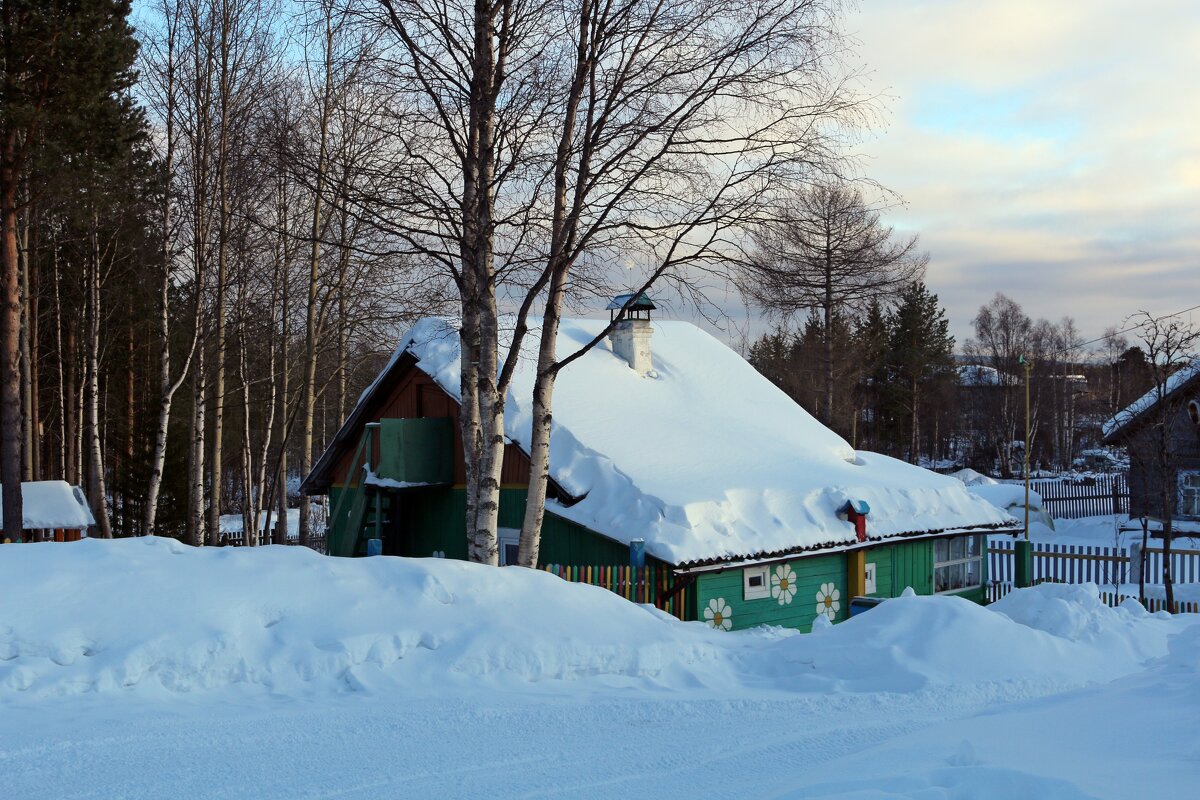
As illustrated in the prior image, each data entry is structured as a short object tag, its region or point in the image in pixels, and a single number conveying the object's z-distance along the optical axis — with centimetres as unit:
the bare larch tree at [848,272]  2869
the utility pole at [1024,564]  1934
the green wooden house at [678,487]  1356
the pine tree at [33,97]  1495
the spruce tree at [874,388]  4597
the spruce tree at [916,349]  4825
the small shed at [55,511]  1822
